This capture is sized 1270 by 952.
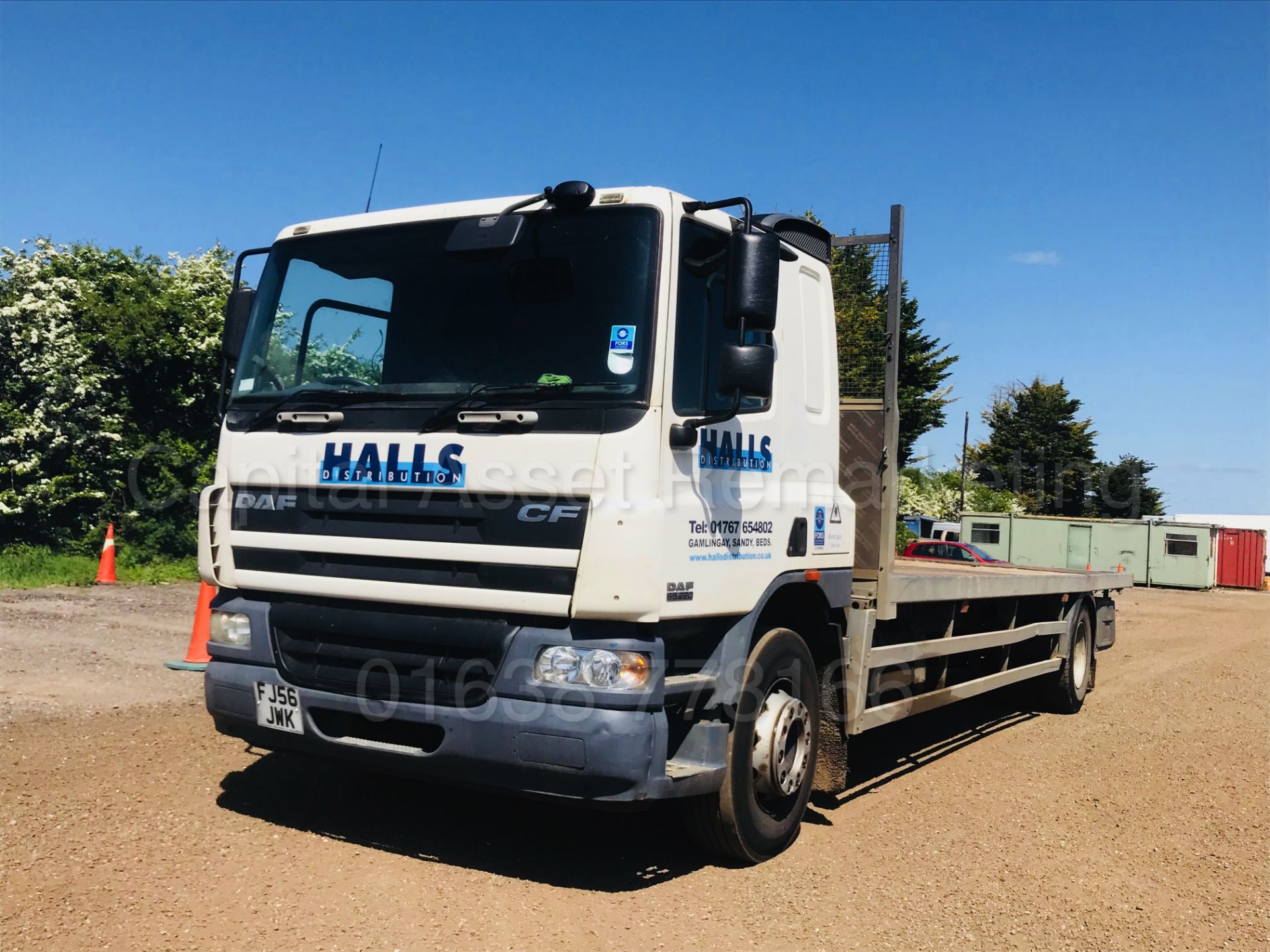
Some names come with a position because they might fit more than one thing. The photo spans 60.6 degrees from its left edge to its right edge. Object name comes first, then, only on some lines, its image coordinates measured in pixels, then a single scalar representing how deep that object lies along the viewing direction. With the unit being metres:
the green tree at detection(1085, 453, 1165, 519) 61.09
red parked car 20.53
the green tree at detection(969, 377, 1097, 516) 60.66
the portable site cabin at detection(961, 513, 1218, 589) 36.16
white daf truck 4.18
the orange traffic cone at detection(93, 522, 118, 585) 15.02
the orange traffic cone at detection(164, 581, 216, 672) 8.03
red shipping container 40.53
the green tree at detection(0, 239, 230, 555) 18.20
